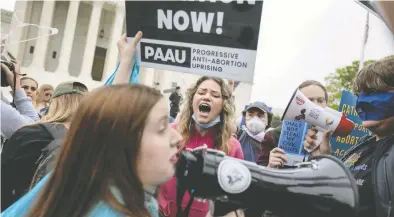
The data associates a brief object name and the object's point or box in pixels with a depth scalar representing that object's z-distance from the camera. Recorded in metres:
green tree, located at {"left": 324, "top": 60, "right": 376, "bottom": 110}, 36.91
